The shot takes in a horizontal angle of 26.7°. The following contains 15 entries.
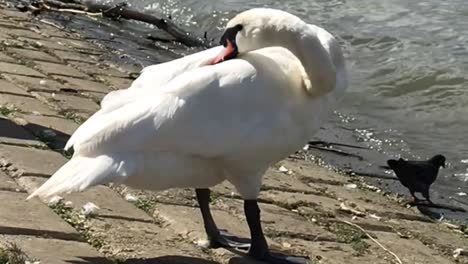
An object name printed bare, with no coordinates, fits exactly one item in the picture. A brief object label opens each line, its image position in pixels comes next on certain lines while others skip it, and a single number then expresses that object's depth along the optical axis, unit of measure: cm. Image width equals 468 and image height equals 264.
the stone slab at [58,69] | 696
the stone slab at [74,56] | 789
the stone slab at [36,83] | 611
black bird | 553
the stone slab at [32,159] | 416
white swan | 326
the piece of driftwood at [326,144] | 664
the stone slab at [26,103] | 542
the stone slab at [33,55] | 731
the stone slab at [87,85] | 657
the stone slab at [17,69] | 643
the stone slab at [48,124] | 499
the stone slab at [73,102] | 579
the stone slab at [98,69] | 757
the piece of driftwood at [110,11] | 1066
